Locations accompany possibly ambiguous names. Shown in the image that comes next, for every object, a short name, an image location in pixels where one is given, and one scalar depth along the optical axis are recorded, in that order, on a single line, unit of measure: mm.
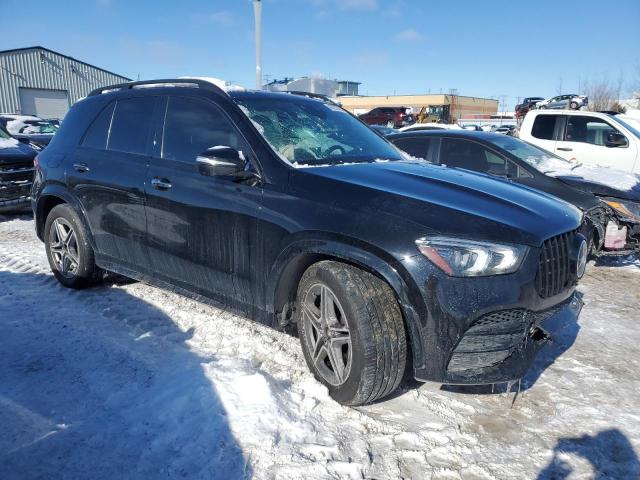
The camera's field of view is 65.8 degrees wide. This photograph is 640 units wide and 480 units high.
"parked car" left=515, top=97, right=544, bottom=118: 19484
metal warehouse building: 30094
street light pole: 10273
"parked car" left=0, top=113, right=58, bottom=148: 13914
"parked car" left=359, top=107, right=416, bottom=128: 29661
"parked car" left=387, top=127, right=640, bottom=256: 5730
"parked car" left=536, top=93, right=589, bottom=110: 14230
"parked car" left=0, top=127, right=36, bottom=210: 7961
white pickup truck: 8688
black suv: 2502
